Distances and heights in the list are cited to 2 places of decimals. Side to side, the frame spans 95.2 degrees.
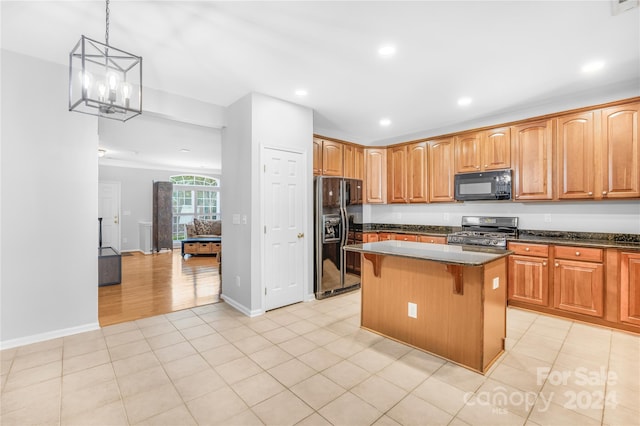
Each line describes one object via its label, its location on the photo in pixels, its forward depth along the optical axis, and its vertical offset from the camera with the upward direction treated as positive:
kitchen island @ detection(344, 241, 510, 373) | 2.31 -0.77
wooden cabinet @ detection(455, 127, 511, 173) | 4.12 +0.90
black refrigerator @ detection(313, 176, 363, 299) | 4.17 -0.32
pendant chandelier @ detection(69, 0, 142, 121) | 1.73 +0.82
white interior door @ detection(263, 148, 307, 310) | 3.68 -0.22
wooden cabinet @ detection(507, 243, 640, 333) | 3.03 -0.82
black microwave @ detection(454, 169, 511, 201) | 4.05 +0.37
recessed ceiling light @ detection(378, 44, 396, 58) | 2.55 +1.44
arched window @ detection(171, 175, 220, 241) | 9.57 +0.40
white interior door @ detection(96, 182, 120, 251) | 7.98 -0.01
